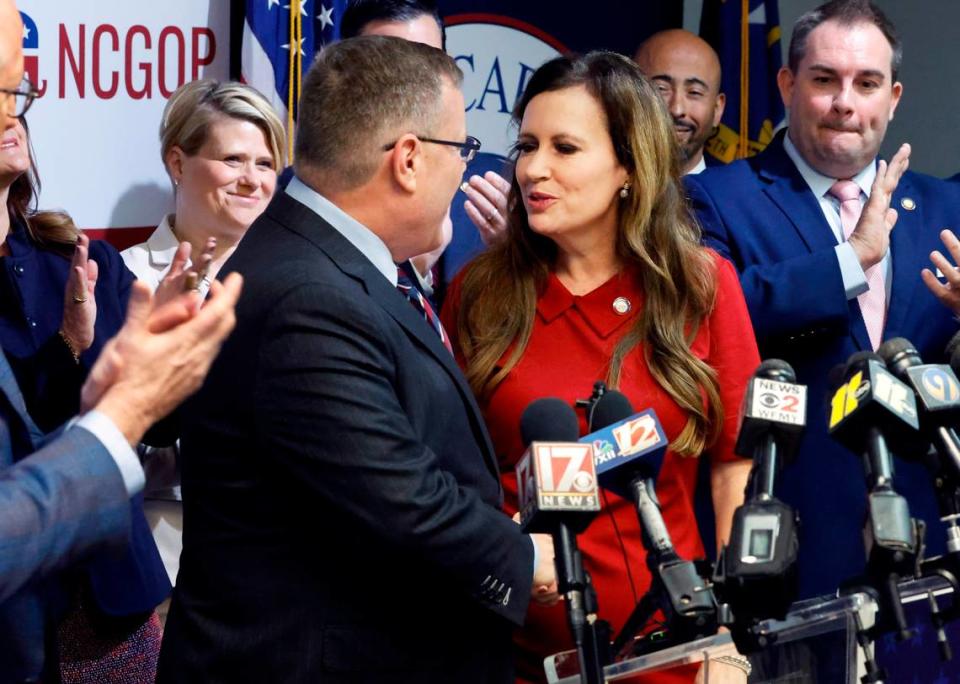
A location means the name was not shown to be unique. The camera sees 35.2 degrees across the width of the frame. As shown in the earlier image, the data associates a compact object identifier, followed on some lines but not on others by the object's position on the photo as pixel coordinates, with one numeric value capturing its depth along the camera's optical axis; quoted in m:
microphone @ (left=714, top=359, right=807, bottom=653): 1.94
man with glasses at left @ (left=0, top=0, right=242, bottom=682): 1.77
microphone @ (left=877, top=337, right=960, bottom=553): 2.12
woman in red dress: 2.89
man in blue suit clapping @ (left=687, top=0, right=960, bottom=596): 3.46
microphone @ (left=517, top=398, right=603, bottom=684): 1.99
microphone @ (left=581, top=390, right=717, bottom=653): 1.99
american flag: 4.44
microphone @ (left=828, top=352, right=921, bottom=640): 1.98
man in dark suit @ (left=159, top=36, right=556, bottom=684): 2.24
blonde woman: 4.11
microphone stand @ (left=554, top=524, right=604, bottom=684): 1.98
